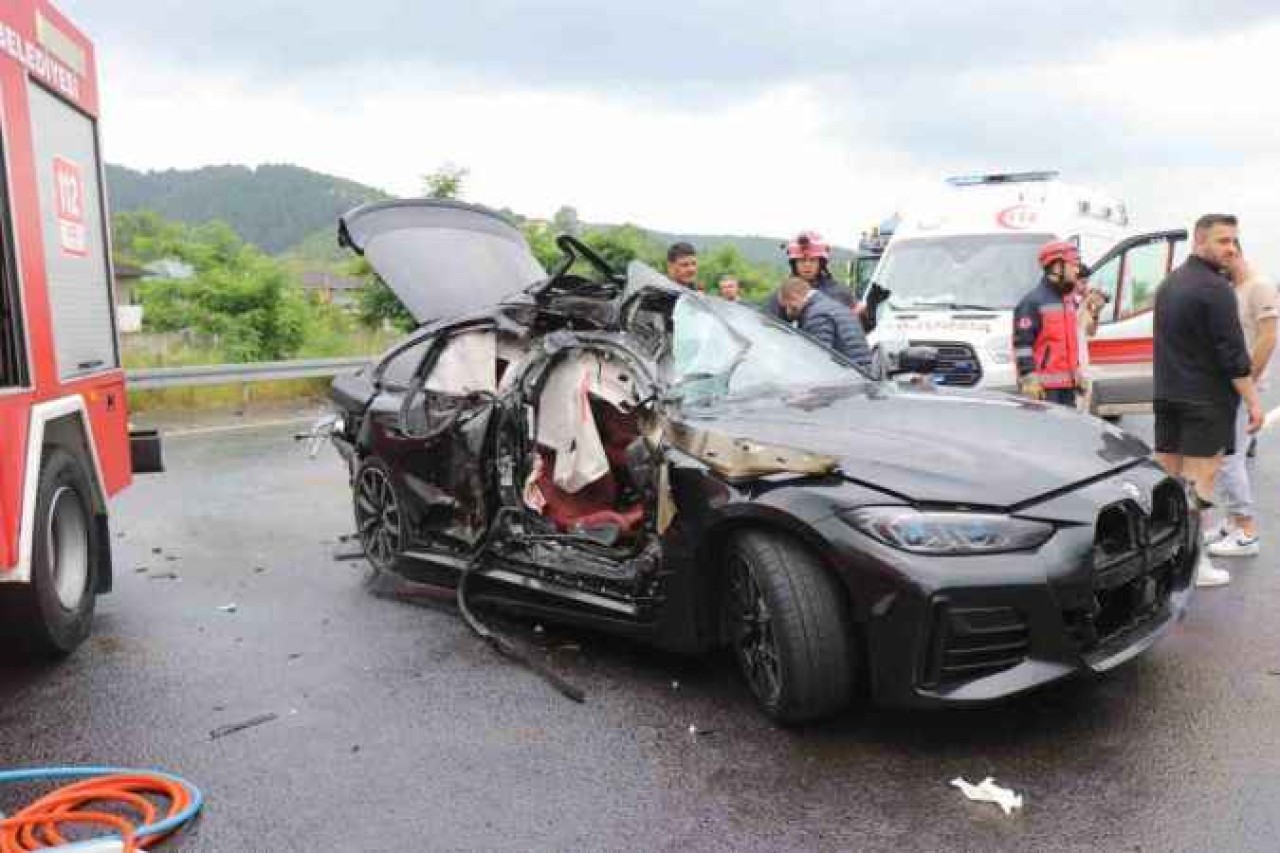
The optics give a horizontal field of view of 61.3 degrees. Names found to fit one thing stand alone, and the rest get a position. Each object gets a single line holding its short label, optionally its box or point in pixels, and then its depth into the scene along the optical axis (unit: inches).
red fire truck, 172.1
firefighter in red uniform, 267.0
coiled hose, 123.0
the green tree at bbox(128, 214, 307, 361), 899.4
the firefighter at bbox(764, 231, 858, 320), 301.1
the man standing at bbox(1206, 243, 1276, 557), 217.5
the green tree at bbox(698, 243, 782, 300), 1557.6
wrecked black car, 131.6
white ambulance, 355.9
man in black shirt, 201.3
